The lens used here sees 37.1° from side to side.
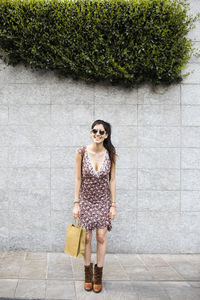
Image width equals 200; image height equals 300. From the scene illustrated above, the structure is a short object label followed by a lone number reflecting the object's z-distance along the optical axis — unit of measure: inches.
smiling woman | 143.2
